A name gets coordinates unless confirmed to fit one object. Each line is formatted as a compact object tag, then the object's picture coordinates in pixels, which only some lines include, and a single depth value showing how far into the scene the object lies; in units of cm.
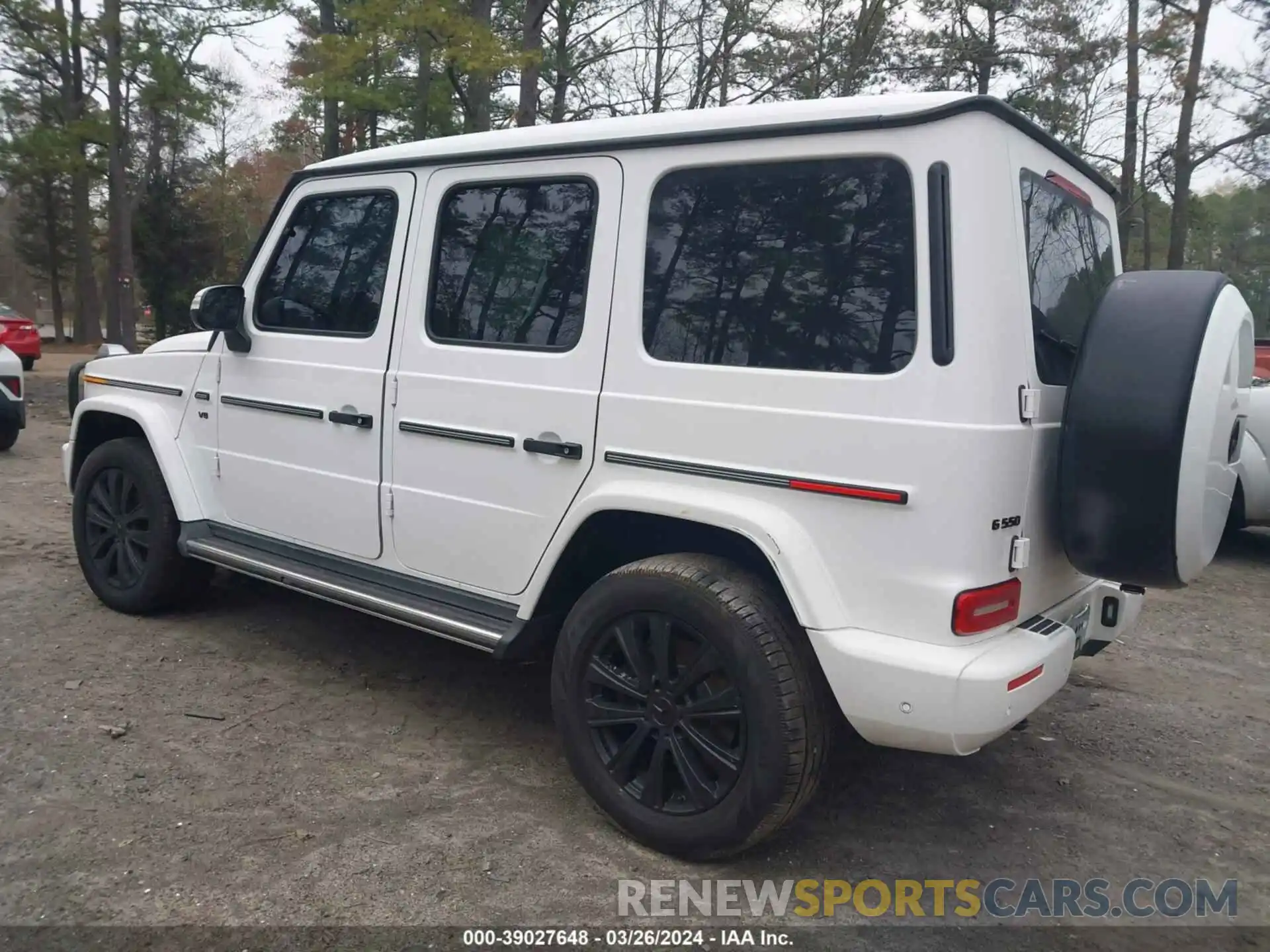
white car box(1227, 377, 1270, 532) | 663
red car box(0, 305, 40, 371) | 1612
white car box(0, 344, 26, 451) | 880
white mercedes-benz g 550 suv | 249
